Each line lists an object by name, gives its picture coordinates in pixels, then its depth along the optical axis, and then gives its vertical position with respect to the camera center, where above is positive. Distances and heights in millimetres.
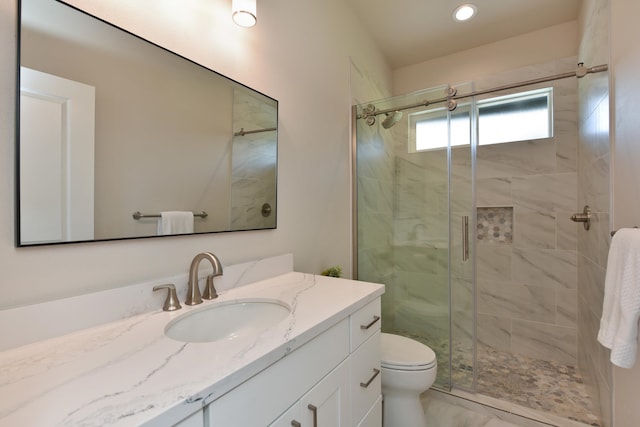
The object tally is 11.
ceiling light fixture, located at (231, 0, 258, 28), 1192 +841
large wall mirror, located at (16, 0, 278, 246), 753 +252
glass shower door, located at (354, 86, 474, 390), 2021 -55
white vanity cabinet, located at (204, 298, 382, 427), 615 -466
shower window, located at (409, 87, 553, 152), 2047 +744
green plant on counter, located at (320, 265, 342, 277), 1724 -347
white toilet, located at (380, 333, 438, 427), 1435 -849
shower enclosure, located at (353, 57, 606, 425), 2021 -94
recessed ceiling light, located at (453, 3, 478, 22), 2093 +1507
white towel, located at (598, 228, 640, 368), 1024 -319
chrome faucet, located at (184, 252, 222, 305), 1001 -214
